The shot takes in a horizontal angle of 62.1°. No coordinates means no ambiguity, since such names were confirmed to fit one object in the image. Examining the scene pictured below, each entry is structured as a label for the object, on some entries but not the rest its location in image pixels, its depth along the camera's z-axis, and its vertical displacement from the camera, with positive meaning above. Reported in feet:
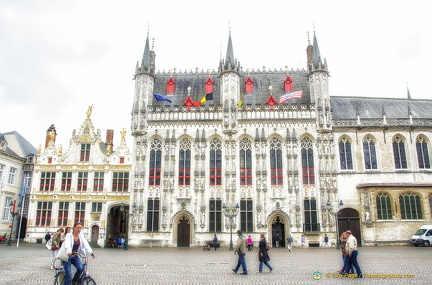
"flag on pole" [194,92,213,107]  137.08 +47.78
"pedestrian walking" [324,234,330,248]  121.25 -6.47
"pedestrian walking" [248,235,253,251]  110.58 -6.70
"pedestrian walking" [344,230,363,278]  47.85 -4.00
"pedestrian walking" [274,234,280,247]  124.67 -5.89
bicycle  33.35 -5.12
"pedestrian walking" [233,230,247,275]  52.19 -4.08
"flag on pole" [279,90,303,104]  129.15 +44.52
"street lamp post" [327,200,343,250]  115.20 +2.87
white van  115.34 -5.04
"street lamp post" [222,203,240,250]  124.55 +3.39
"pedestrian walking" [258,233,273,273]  53.67 -4.59
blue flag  137.59 +46.55
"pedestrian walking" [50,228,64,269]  53.16 -2.82
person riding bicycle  34.07 -2.59
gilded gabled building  136.98 +13.74
